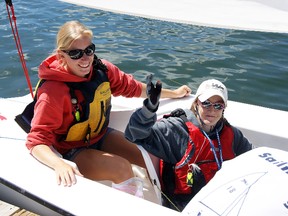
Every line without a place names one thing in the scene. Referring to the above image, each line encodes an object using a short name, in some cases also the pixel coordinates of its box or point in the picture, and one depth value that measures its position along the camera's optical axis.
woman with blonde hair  2.12
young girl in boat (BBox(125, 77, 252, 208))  2.19
